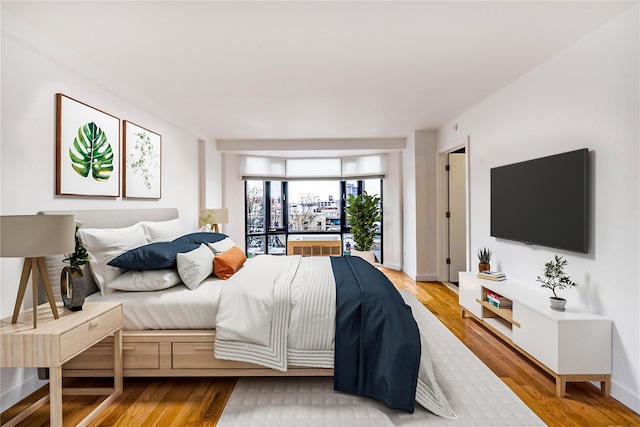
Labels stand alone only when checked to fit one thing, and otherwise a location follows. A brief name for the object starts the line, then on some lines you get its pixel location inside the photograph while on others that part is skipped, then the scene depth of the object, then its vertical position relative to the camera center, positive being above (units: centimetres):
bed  213 -82
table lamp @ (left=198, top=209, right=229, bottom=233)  502 -10
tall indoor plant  637 -15
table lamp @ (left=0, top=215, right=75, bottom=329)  167 -15
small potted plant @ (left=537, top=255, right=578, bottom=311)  237 -52
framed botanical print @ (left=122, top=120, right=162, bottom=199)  333 +54
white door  525 +0
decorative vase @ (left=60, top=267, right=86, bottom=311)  200 -47
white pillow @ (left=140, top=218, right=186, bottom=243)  317 -19
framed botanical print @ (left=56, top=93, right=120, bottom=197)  249 +51
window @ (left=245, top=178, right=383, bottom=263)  720 -1
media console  218 -89
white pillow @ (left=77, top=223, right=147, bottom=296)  245 -28
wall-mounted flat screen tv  242 +9
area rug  192 -121
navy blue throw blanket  195 -84
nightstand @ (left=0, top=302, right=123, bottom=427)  167 -68
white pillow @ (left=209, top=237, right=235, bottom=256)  327 -35
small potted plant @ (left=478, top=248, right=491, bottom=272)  357 -55
